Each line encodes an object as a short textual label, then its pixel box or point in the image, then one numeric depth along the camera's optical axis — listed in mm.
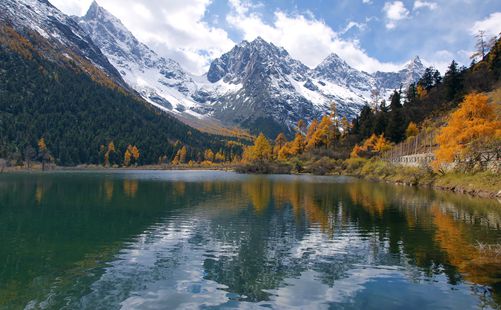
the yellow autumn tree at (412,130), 130750
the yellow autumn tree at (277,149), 191975
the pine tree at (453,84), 135500
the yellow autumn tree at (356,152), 140875
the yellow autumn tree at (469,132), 68062
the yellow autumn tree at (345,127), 176150
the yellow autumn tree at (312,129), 185550
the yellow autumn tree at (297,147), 181750
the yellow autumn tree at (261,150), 177375
